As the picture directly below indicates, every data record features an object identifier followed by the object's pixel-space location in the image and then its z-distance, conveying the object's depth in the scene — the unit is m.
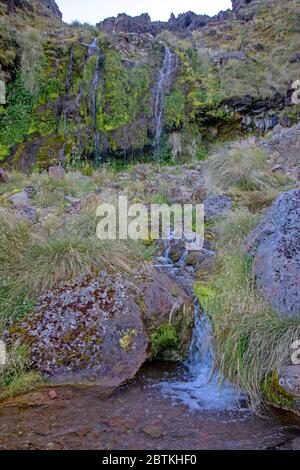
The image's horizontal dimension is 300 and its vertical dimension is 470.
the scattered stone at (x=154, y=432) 2.49
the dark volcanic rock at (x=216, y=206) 5.75
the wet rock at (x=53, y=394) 2.86
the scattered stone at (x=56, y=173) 7.41
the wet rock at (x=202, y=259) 4.51
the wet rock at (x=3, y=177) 7.63
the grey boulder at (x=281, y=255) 3.14
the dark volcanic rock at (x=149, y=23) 22.78
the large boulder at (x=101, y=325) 3.09
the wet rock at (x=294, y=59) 14.02
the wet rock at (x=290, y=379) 2.65
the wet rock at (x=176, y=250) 4.79
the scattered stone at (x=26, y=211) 4.87
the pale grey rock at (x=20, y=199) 5.84
